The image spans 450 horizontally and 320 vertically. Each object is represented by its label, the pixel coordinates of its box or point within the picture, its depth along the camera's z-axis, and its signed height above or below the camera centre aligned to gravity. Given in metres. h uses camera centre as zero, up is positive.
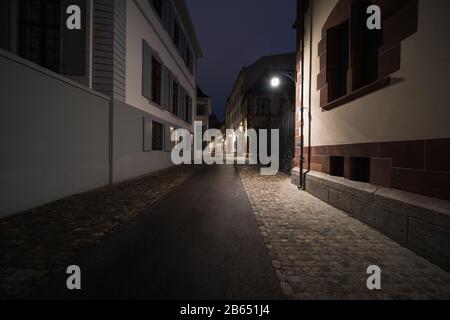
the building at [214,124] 69.54 +9.45
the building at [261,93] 28.25 +7.48
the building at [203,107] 35.73 +7.02
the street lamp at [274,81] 8.72 +2.73
